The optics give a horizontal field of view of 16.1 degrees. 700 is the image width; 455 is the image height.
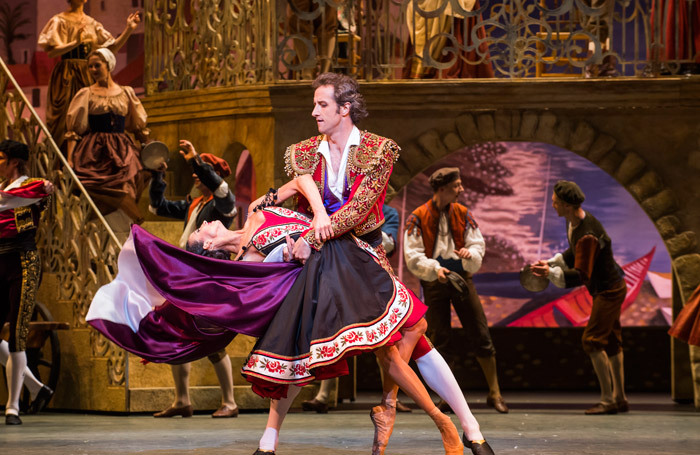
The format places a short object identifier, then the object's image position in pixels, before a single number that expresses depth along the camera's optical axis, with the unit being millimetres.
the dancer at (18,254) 16091
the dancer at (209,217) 16698
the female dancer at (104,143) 20061
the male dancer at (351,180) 10920
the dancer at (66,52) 21691
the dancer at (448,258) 18046
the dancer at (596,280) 18002
